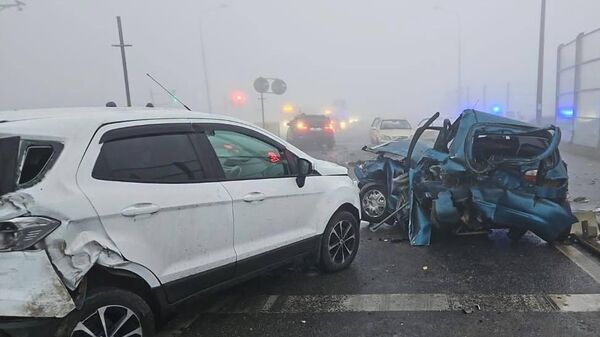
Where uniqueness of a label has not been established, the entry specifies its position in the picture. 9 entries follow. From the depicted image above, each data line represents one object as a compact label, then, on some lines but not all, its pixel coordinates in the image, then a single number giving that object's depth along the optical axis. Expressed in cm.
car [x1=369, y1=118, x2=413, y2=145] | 1839
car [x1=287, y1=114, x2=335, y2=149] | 2197
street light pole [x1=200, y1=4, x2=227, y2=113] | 3511
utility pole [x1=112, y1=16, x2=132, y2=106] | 1156
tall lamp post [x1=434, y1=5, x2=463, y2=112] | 4269
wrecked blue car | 524
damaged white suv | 262
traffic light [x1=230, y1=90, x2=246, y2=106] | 2170
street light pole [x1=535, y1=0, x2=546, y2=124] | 1875
